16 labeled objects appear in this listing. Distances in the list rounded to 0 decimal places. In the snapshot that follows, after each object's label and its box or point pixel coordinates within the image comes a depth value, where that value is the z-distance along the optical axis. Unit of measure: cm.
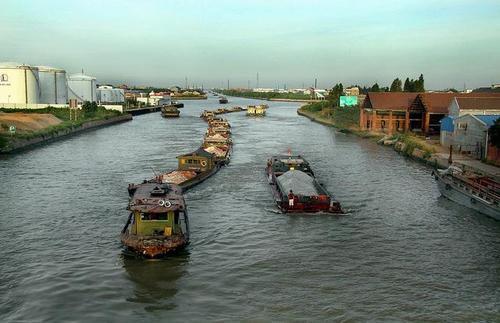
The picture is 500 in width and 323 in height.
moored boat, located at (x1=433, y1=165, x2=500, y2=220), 2956
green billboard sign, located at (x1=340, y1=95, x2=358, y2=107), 10956
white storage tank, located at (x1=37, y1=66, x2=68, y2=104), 10756
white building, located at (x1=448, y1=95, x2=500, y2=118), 5388
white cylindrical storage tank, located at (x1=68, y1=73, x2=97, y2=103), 12455
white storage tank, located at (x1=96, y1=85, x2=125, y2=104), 14721
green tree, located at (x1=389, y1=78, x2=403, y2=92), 11725
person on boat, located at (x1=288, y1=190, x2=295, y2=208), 3046
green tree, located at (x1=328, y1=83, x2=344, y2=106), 12616
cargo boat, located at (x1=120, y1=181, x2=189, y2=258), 2206
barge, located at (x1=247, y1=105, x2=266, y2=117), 13662
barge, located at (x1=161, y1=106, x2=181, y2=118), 12850
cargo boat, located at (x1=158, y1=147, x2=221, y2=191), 3716
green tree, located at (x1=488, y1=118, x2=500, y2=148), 4150
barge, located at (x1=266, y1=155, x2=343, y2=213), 3048
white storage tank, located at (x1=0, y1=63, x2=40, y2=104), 9731
